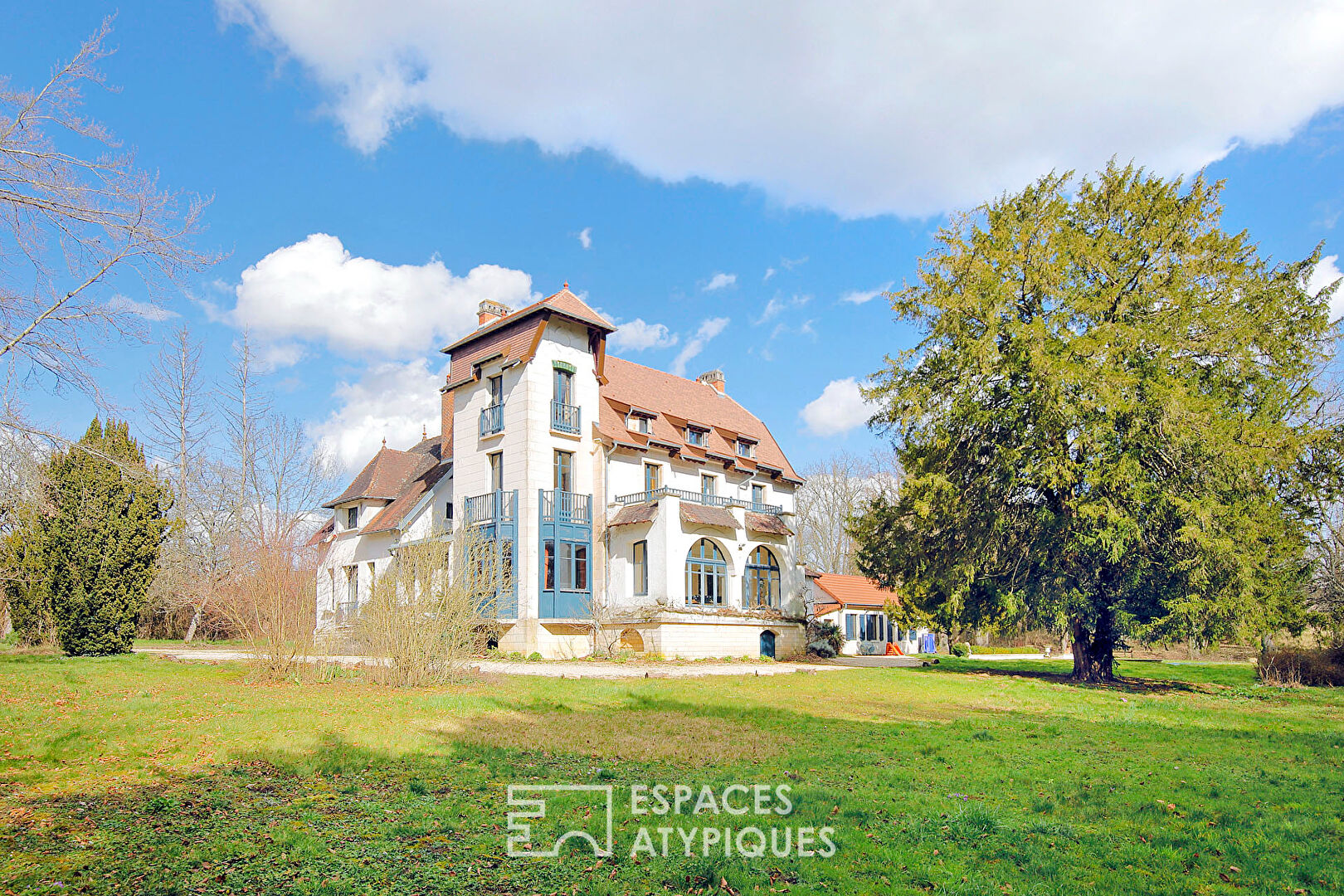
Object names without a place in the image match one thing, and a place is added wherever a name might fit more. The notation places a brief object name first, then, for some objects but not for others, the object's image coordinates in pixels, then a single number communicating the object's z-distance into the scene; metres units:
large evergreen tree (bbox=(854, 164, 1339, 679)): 18.56
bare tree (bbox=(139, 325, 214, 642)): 31.84
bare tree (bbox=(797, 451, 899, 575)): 55.94
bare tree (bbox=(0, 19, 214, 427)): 8.17
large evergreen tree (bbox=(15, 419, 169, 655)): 18.83
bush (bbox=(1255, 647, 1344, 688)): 20.23
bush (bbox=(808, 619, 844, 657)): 32.66
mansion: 27.02
